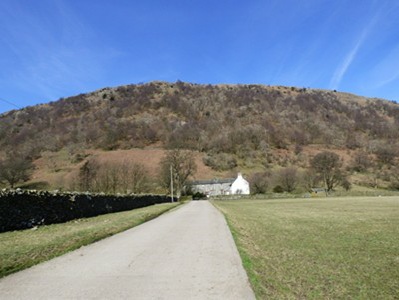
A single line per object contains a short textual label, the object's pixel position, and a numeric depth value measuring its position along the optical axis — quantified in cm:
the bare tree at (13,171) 6488
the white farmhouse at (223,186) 9200
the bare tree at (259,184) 8560
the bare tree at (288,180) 8369
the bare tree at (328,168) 8031
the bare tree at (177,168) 7750
